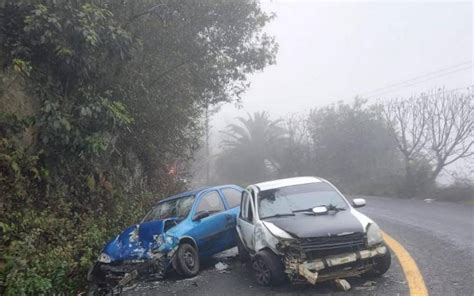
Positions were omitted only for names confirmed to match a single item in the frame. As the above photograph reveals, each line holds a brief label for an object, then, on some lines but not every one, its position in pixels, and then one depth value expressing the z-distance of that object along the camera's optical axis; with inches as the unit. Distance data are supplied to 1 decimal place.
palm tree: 1406.3
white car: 257.3
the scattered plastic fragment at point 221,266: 343.9
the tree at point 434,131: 764.6
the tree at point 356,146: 1099.9
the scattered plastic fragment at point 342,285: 252.8
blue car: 315.3
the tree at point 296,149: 1266.0
